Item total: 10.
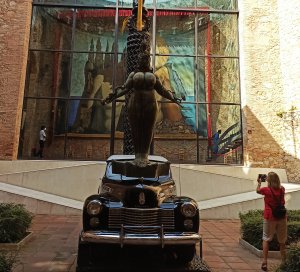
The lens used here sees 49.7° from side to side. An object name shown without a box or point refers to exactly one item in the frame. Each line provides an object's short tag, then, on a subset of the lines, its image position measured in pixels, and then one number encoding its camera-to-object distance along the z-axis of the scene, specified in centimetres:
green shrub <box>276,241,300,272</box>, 387
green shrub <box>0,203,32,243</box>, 608
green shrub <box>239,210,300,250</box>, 604
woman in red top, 512
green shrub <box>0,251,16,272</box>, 376
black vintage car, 421
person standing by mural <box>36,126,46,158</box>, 1512
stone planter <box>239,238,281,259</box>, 585
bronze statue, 473
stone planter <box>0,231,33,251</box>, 591
